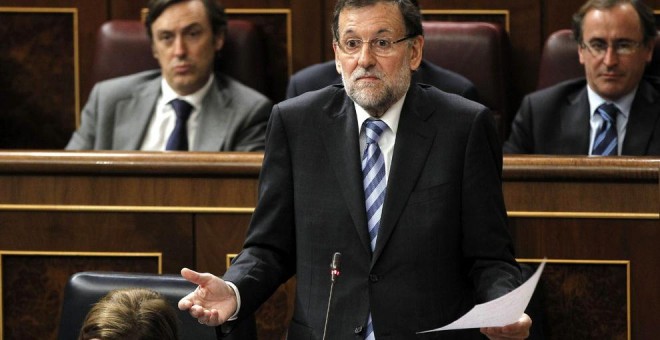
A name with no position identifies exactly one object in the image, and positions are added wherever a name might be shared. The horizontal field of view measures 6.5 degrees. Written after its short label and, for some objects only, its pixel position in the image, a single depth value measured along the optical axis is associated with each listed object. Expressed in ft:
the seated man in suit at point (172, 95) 39.13
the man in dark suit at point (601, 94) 38.64
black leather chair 34.41
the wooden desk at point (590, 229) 35.83
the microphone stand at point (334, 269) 33.54
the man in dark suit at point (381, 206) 34.16
